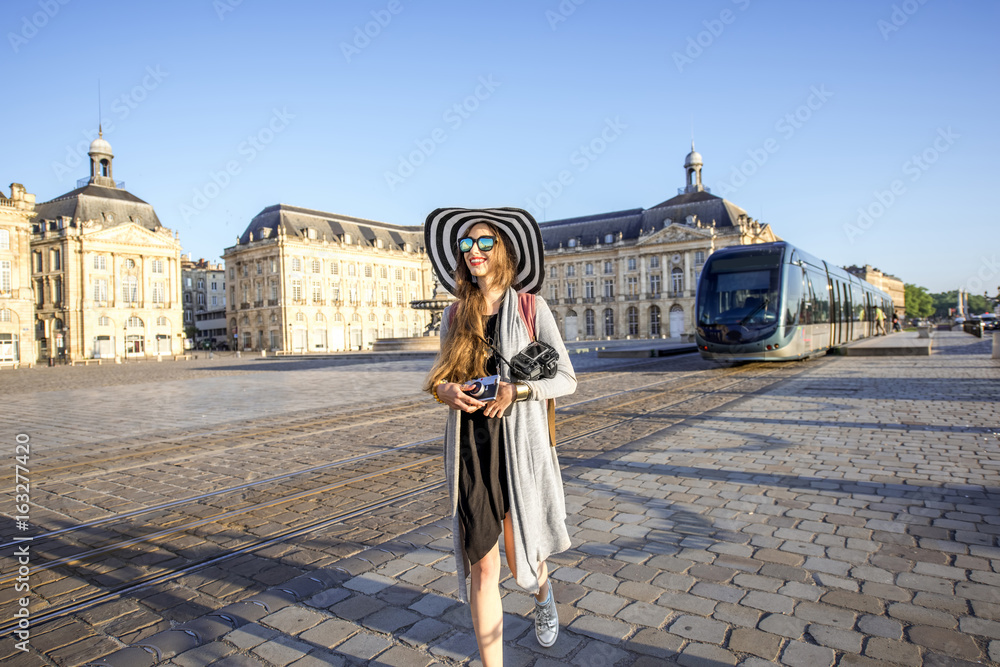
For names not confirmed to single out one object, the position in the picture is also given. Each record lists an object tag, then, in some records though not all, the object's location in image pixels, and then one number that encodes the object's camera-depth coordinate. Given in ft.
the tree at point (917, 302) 513.04
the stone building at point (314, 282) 231.50
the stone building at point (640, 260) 234.58
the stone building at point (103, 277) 192.95
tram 54.75
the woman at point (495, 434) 7.70
